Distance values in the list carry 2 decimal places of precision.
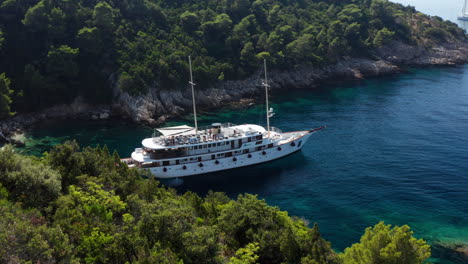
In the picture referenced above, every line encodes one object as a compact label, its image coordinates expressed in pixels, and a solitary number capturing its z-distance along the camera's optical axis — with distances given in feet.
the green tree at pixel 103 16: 286.46
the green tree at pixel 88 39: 277.03
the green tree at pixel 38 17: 271.69
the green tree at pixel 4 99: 223.10
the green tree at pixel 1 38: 264.89
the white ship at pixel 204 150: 185.57
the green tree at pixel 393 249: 79.20
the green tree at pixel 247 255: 84.42
